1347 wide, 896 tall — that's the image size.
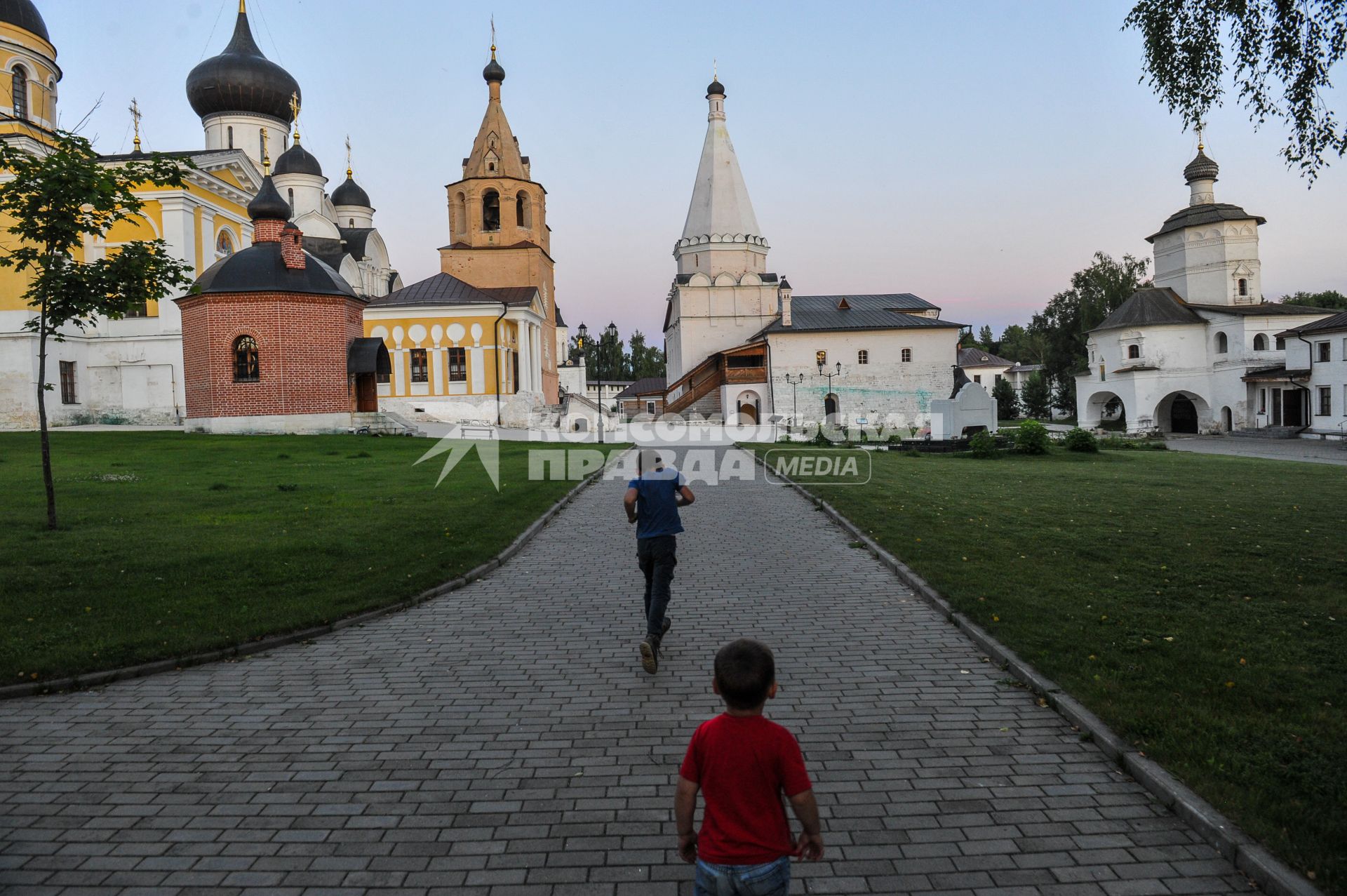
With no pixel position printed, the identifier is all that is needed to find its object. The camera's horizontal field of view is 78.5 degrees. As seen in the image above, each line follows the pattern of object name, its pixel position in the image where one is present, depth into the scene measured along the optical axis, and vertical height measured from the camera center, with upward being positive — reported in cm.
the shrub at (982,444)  2552 -66
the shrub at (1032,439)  2617 -54
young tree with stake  986 +271
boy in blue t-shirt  636 -71
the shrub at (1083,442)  2753 -72
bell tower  4297 +1168
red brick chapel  2928 +359
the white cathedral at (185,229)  3375 +1008
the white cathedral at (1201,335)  4559 +476
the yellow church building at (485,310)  3841 +596
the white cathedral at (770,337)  5406 +620
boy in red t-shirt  258 -114
